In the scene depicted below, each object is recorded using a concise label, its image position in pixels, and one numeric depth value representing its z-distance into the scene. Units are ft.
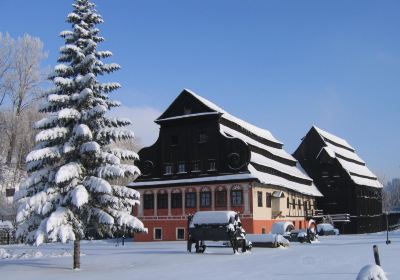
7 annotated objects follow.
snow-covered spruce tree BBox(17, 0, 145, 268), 64.59
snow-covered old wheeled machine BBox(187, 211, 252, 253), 86.38
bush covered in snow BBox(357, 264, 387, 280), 30.55
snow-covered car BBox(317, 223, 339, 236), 186.80
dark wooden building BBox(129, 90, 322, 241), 154.20
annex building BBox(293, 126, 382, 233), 224.74
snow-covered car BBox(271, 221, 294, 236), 125.29
